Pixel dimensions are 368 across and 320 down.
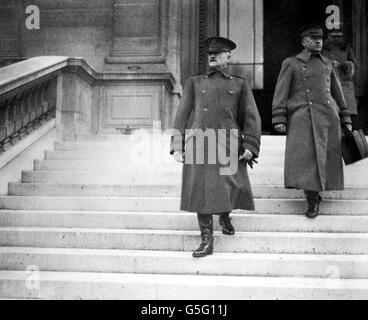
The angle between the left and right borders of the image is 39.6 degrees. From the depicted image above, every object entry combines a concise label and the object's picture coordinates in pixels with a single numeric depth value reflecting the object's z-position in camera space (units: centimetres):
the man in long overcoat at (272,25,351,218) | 488
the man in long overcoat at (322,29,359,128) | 766
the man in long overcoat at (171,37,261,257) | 436
